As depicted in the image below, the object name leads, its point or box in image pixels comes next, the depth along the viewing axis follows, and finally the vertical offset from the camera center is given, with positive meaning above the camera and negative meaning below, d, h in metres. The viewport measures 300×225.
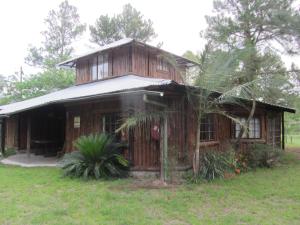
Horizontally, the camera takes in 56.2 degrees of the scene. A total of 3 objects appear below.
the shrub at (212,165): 7.82 -1.01
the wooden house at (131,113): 8.22 +0.59
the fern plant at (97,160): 8.15 -0.90
